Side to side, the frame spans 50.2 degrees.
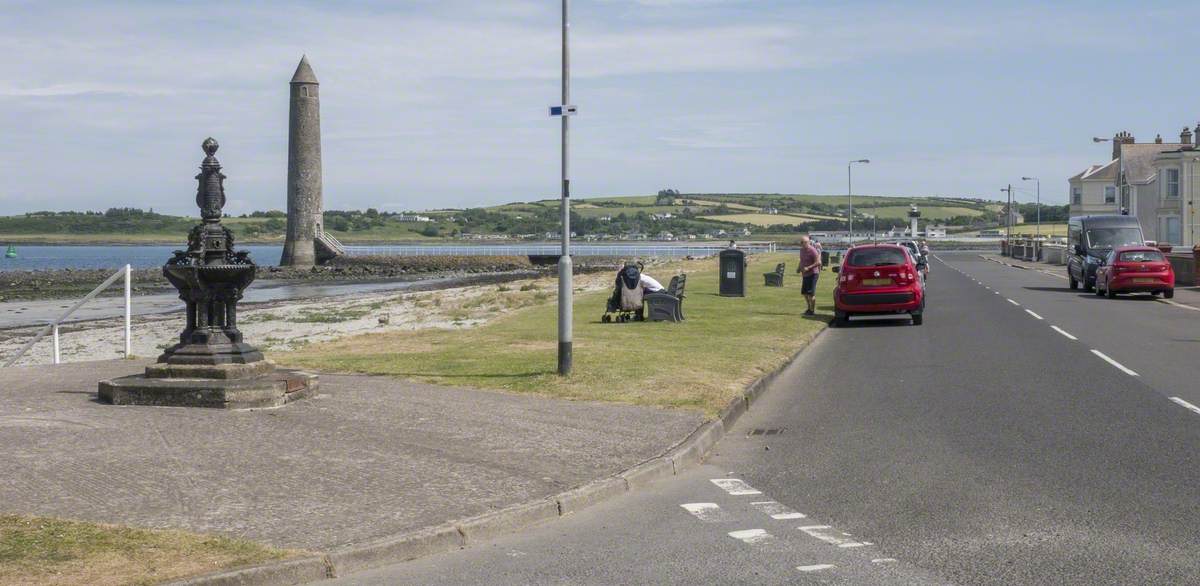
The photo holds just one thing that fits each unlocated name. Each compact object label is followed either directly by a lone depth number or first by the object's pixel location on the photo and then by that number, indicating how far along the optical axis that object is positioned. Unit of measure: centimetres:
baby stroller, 2454
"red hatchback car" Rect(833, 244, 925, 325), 2608
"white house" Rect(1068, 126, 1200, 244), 7606
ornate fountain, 1211
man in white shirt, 2517
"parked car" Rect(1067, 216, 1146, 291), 4838
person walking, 2914
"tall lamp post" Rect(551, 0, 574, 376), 1462
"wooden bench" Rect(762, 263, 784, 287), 4386
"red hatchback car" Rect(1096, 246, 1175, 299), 3553
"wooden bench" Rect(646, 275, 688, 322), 2442
